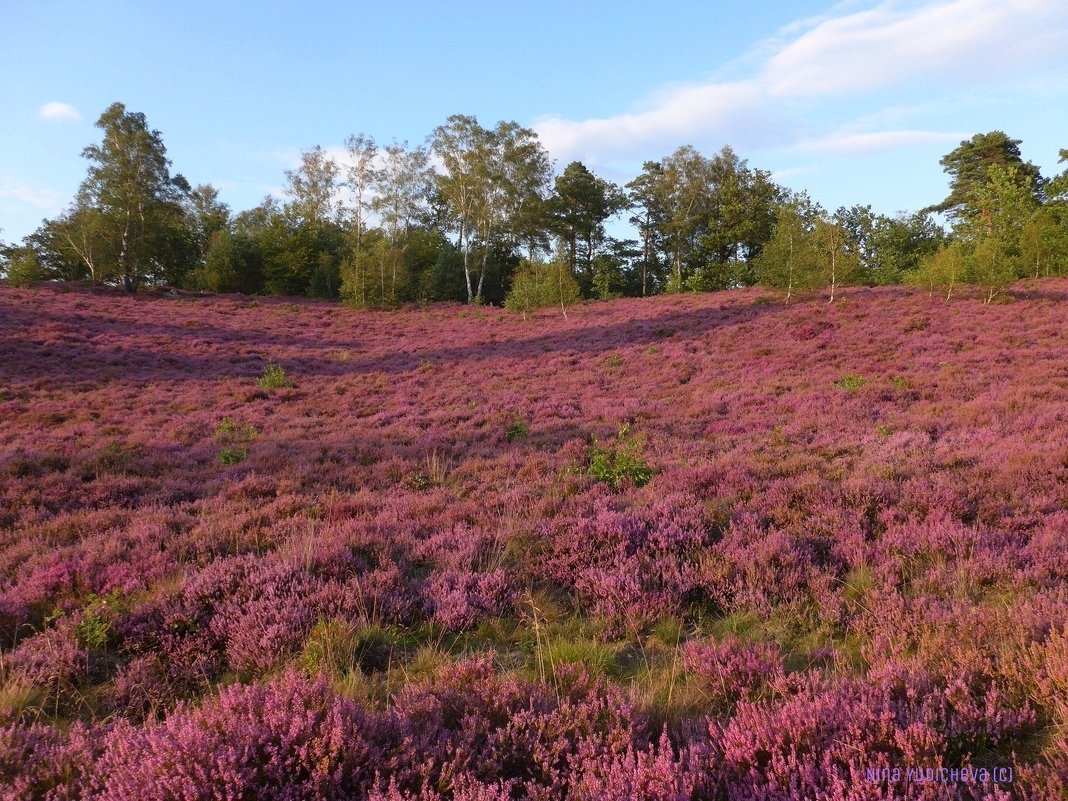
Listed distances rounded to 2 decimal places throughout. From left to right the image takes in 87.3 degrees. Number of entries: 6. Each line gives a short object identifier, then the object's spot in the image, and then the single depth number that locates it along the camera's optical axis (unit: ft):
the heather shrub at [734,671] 10.53
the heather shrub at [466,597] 14.78
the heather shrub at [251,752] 7.68
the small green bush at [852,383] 49.42
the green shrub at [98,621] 13.47
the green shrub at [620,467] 26.66
